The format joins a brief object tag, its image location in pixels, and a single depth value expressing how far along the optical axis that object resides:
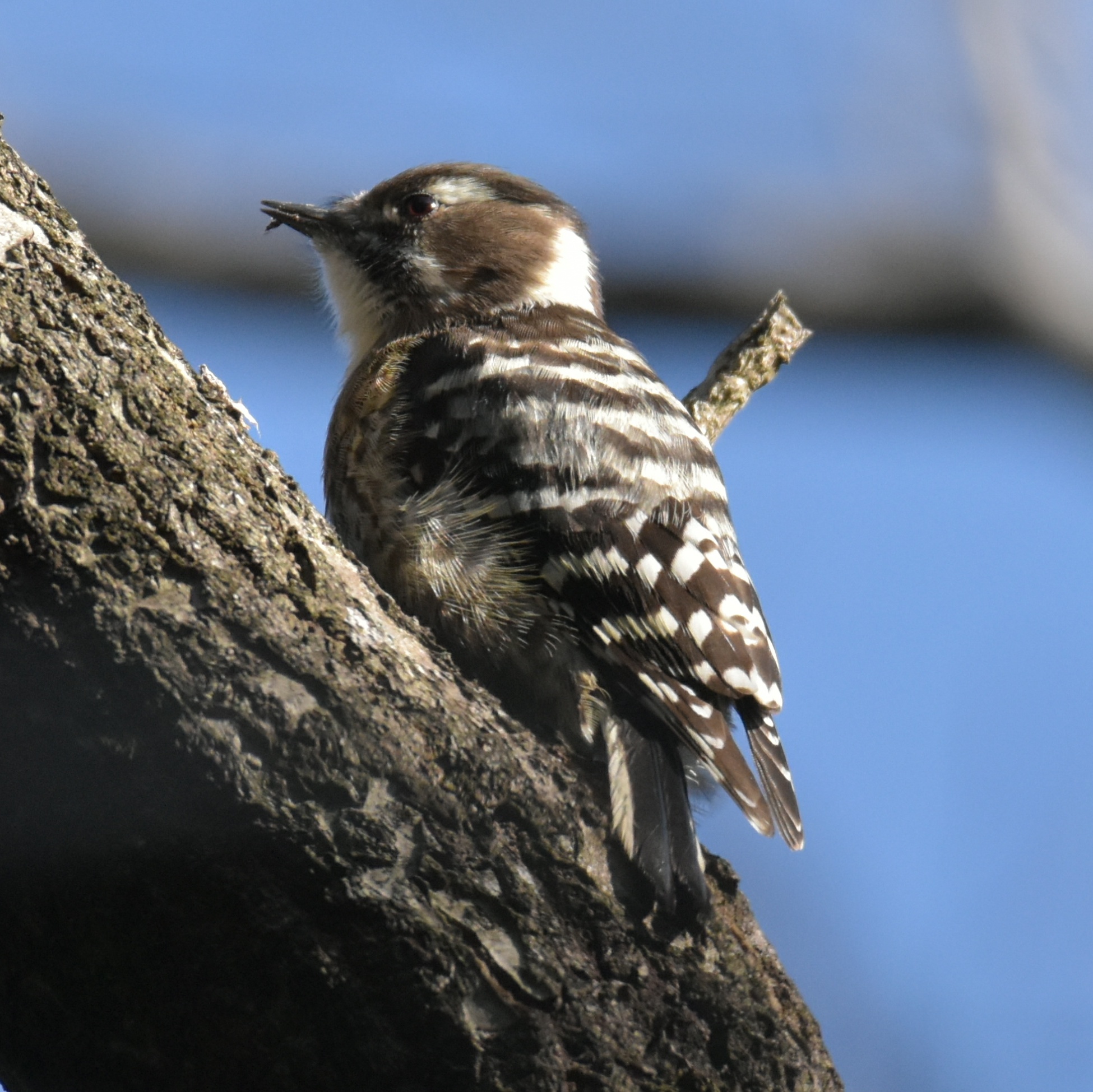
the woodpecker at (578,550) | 4.84
